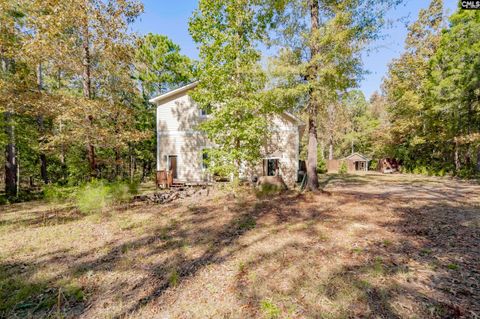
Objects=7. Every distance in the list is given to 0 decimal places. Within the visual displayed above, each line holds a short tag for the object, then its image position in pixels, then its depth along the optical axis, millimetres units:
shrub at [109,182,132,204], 8445
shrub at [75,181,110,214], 7523
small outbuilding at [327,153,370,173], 30703
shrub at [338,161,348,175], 26647
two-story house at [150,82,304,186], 13289
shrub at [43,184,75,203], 8343
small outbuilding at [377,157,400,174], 26169
